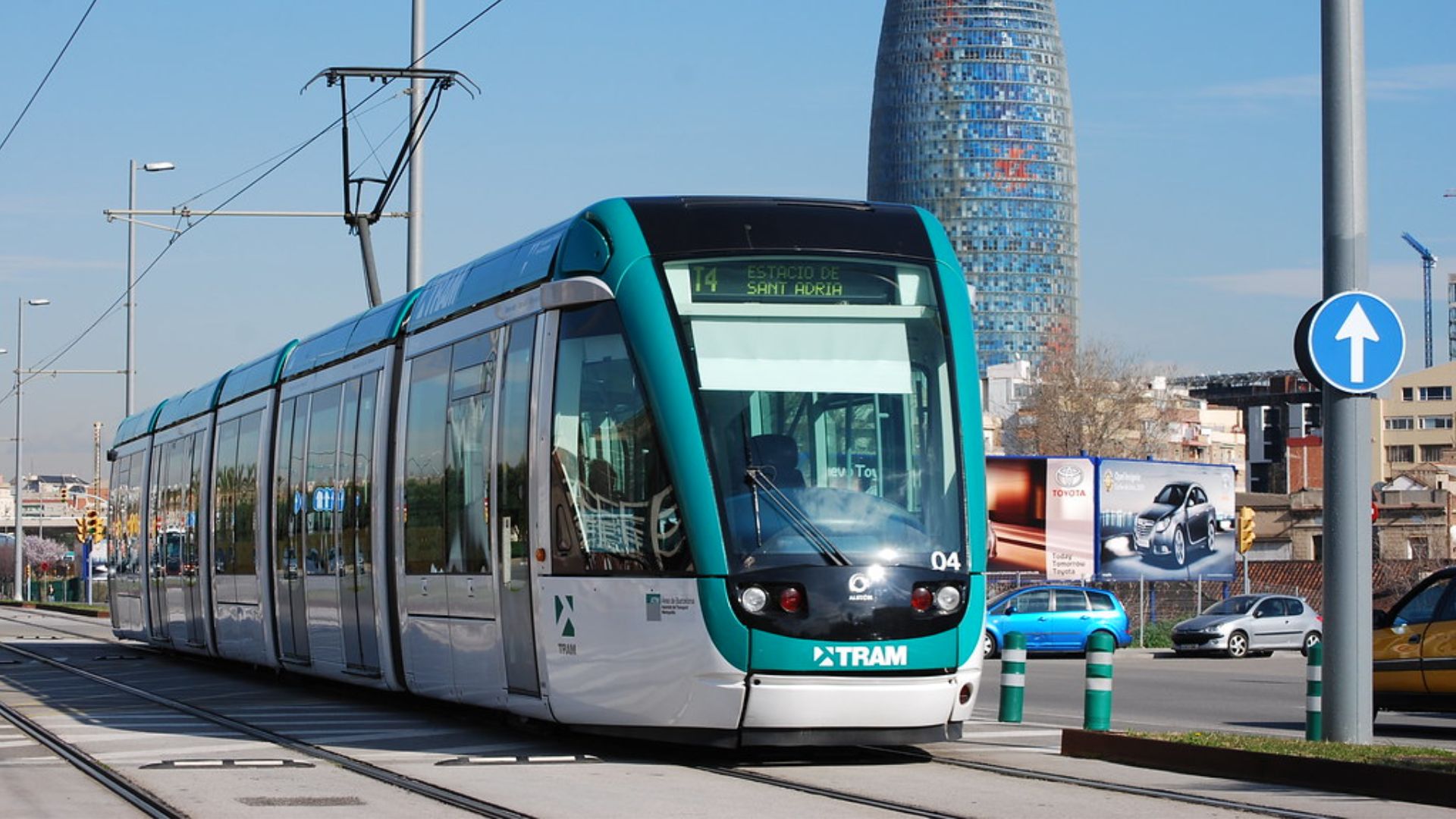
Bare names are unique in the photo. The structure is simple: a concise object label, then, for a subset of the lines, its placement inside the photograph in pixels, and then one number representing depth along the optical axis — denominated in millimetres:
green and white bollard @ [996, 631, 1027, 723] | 17656
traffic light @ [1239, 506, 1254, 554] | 43625
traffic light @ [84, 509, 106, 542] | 66500
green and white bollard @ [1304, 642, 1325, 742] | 14250
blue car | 37750
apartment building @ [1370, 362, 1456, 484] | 148375
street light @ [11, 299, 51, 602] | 68812
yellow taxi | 18641
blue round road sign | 12812
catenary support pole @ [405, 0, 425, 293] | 27969
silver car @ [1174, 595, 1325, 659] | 39438
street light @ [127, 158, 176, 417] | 54656
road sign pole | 13008
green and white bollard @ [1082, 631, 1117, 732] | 14750
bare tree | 104688
